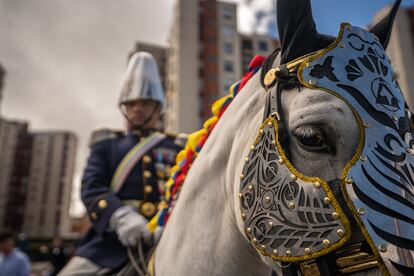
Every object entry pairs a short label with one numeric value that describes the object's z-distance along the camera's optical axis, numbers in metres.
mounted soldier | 2.13
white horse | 1.02
